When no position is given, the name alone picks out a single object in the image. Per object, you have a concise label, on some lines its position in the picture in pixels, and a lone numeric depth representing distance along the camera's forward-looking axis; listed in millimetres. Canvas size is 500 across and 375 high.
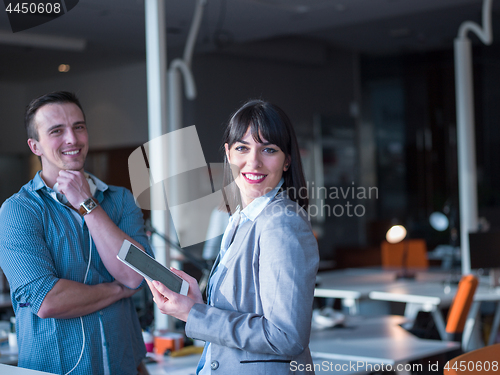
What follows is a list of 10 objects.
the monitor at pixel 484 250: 4926
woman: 1430
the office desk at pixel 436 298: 4562
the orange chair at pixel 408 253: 6758
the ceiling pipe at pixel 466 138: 5371
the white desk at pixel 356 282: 5022
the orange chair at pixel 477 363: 1703
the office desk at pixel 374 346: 2811
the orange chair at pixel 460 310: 3764
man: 1845
